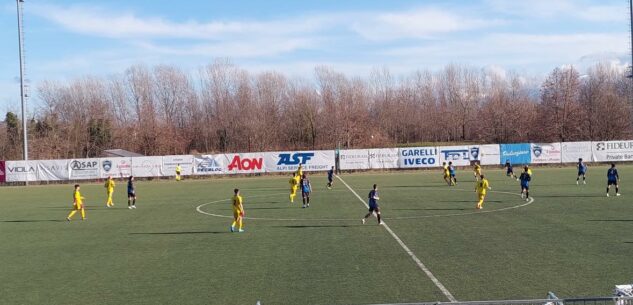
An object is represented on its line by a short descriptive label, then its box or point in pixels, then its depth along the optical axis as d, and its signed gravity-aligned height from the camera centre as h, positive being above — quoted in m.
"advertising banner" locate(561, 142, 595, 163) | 55.31 -0.90
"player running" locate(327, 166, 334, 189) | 37.59 -1.99
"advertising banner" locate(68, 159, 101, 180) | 54.56 -1.09
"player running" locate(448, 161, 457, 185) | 36.44 -1.66
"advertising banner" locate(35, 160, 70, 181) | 54.38 -1.08
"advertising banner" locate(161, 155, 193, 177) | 55.06 -1.00
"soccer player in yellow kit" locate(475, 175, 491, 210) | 24.14 -1.94
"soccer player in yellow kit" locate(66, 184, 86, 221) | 24.55 -2.03
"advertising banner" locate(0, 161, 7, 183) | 54.69 -1.29
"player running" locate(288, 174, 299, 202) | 28.89 -1.71
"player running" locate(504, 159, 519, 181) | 40.81 -1.99
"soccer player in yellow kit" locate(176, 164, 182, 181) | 52.56 -1.63
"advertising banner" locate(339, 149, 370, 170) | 55.66 -1.08
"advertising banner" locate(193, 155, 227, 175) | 55.25 -1.04
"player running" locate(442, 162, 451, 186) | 37.26 -1.89
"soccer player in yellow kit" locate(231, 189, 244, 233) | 19.39 -2.02
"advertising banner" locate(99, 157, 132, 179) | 54.72 -0.90
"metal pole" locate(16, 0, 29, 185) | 53.09 +7.39
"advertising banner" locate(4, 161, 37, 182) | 54.28 -1.07
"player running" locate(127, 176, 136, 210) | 29.06 -2.00
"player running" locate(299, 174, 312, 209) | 26.97 -1.87
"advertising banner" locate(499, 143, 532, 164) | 55.25 -0.92
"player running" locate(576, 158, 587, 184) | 33.79 -1.69
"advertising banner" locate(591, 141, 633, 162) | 55.22 -0.97
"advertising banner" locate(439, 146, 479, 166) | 54.88 -0.87
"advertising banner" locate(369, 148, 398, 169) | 55.69 -1.04
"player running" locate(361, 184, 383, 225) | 19.91 -2.02
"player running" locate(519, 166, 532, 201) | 26.52 -1.76
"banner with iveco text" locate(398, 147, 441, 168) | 55.41 -1.00
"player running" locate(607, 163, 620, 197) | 27.03 -1.78
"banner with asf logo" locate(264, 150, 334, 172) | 55.34 -0.94
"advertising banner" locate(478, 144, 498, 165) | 55.44 -1.02
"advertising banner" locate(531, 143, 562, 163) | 55.59 -0.96
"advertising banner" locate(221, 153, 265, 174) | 55.22 -1.11
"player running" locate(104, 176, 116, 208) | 30.66 -1.67
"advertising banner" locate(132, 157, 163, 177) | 54.84 -1.13
